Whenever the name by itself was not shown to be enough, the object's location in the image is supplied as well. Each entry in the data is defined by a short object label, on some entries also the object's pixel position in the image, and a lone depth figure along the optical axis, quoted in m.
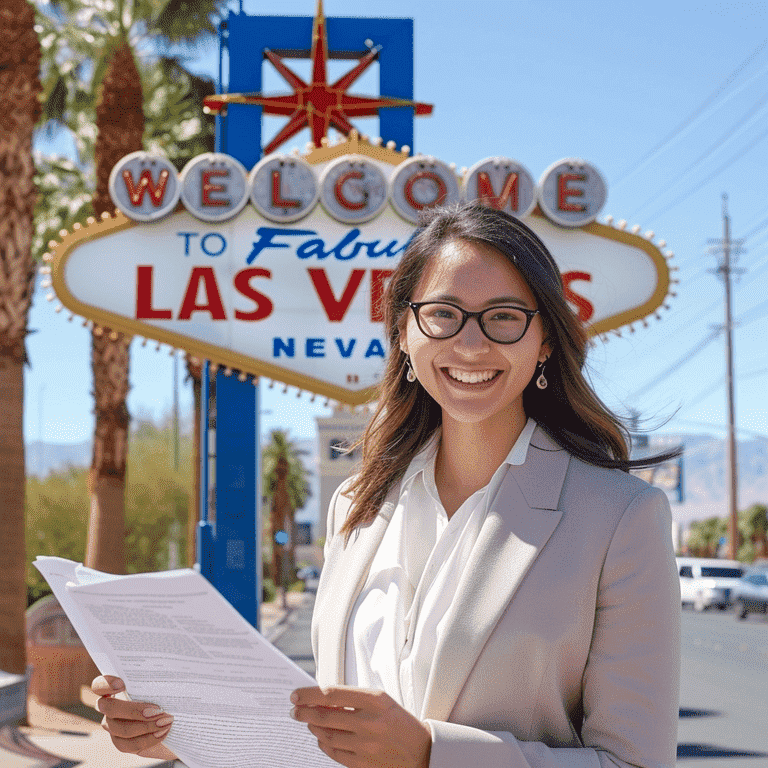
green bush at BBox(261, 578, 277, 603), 36.70
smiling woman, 1.78
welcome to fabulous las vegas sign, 8.26
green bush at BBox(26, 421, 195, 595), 23.69
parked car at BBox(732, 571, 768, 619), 27.38
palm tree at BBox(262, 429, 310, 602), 44.97
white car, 32.03
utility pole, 39.72
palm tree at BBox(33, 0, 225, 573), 13.62
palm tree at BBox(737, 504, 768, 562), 45.09
